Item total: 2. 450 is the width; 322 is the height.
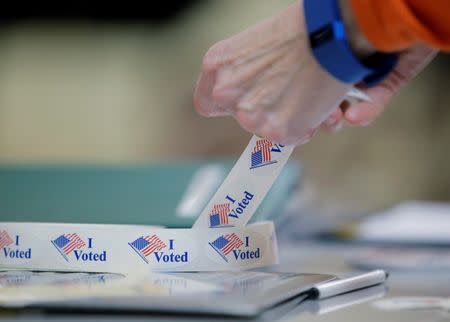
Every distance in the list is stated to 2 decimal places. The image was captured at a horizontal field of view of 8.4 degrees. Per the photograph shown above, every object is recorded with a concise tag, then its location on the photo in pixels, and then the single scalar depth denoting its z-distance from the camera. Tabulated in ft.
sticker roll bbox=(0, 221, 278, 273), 6.63
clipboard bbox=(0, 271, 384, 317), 6.20
